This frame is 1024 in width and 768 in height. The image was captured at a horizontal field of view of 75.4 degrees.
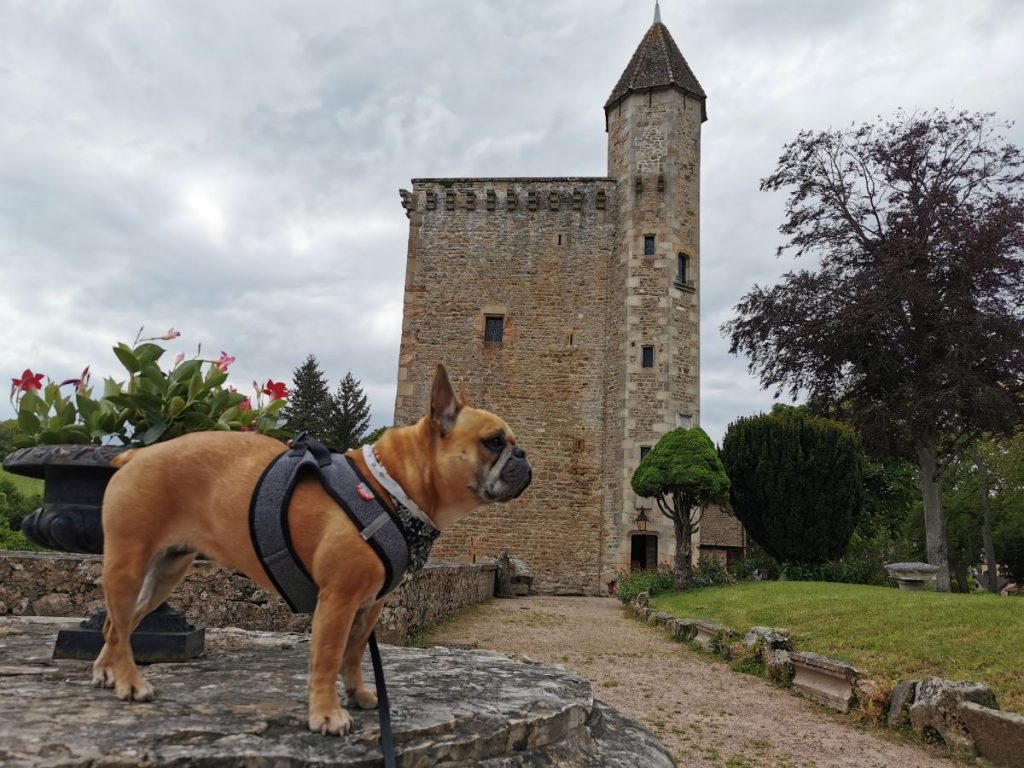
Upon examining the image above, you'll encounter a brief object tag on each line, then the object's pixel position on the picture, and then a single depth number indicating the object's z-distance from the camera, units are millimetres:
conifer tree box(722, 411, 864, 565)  17797
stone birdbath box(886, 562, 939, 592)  13867
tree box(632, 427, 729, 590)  16984
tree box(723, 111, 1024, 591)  18156
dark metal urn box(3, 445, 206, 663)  2688
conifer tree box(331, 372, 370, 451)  39875
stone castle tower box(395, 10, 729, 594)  21844
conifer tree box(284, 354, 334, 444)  38625
